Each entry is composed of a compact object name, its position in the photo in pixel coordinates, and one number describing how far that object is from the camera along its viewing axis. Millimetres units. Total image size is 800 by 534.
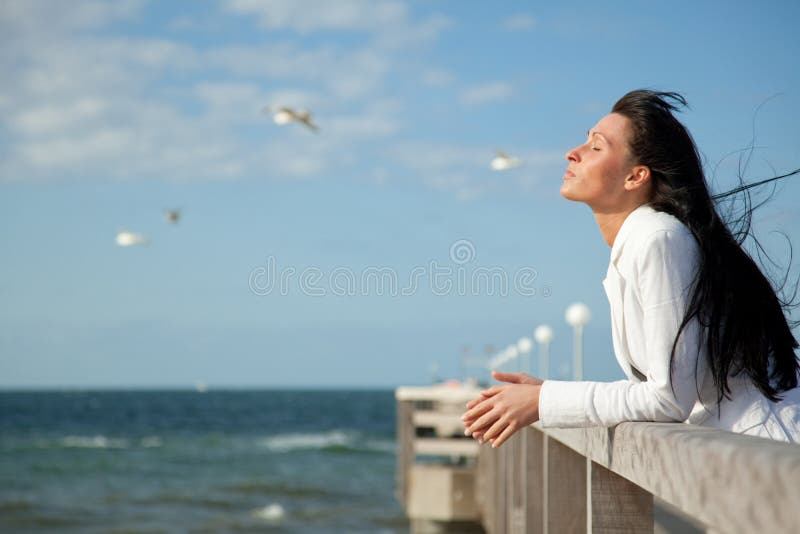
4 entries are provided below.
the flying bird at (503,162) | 12305
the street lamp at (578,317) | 10945
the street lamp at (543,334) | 14055
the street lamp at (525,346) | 17875
